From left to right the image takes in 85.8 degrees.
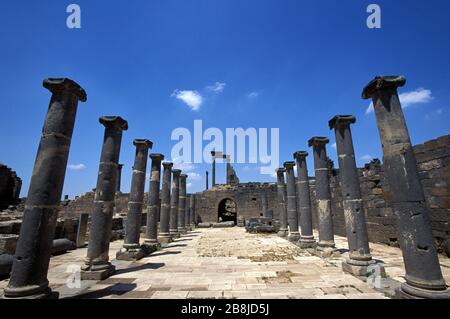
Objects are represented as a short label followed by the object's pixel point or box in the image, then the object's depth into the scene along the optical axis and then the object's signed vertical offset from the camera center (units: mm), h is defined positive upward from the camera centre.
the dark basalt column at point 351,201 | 6238 +453
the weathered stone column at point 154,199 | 11247 +855
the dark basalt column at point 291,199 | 13741 +1042
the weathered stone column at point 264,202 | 27420 +1622
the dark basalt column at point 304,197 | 11242 +934
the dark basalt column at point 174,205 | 16695 +827
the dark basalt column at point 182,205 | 20016 +988
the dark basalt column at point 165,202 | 14062 +887
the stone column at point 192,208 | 26828 +1012
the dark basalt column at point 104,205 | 6201 +341
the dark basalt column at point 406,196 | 3918 +360
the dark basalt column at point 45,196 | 4016 +387
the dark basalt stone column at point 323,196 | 9141 +805
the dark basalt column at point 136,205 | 8672 +452
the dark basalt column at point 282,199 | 16406 +1244
